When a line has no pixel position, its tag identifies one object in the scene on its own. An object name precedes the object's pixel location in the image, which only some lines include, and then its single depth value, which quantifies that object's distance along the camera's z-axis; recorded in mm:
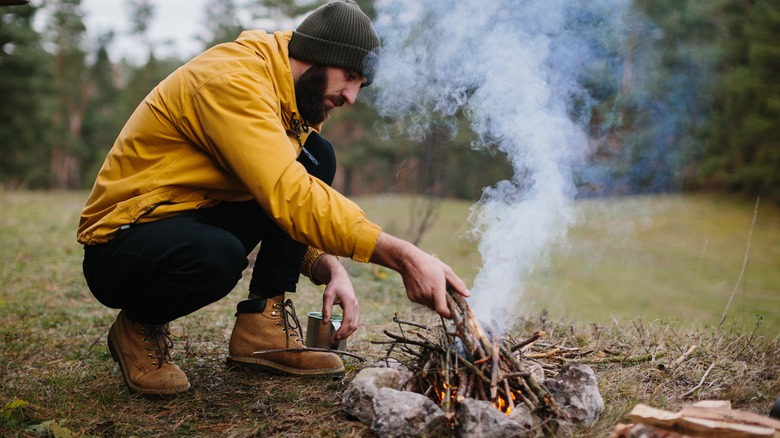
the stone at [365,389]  2064
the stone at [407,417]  1874
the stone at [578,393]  2051
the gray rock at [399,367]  2236
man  1899
